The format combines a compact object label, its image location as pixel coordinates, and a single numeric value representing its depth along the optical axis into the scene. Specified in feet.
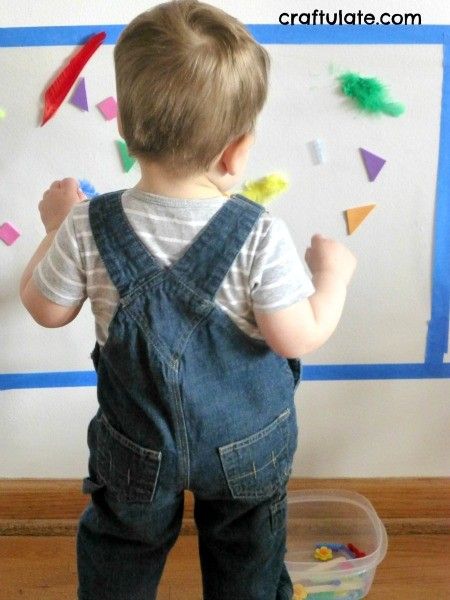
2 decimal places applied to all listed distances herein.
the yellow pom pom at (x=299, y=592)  3.75
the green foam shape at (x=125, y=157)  3.38
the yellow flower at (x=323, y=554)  4.00
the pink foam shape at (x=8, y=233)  3.53
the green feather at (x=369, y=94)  3.28
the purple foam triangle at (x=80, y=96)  3.29
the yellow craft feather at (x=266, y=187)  3.44
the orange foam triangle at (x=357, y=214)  3.50
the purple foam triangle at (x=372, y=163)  3.40
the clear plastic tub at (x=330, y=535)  3.79
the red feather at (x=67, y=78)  3.24
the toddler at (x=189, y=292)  2.25
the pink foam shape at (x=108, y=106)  3.31
